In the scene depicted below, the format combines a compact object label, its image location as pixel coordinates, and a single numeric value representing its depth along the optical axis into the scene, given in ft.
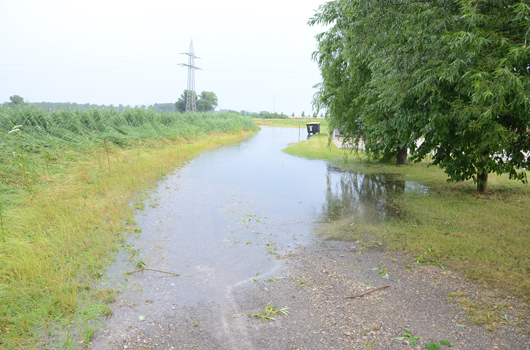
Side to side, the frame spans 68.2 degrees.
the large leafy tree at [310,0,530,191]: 18.15
